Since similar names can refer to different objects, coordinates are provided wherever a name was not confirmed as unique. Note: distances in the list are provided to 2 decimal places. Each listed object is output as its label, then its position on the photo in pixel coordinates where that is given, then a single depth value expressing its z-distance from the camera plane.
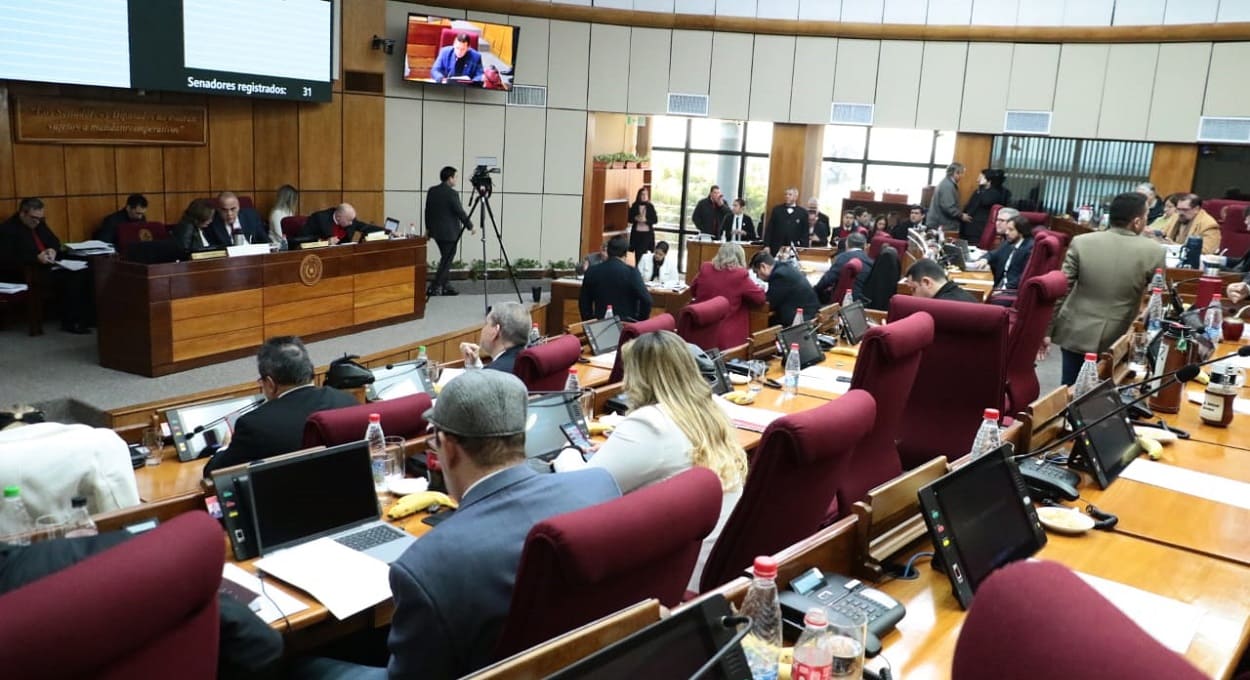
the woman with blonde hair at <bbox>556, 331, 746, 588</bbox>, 3.20
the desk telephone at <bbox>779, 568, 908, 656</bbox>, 2.37
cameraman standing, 11.39
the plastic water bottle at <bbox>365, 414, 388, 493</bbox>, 3.44
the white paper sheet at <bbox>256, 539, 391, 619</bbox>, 2.70
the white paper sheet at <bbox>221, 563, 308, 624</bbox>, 2.61
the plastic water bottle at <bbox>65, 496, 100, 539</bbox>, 2.72
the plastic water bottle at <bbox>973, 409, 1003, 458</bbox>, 3.59
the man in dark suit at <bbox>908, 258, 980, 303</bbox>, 5.80
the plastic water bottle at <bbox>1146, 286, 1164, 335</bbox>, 5.96
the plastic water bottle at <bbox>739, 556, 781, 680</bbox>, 2.14
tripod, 10.27
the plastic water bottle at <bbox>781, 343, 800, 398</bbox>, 5.21
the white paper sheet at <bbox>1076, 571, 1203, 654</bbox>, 2.45
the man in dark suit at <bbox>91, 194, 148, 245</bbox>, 9.30
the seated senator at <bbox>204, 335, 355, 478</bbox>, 3.69
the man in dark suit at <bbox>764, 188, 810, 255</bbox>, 12.43
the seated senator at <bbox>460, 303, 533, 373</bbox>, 4.92
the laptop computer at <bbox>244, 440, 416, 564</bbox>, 2.98
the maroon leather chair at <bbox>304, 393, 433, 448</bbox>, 3.32
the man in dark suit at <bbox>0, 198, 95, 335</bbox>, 8.28
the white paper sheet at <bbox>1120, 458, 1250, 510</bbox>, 3.53
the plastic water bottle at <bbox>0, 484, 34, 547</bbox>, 2.92
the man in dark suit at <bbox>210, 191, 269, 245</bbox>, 9.38
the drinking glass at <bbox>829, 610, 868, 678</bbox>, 2.09
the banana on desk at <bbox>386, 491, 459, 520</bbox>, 3.30
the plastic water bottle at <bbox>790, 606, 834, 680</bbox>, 2.01
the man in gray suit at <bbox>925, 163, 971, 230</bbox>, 12.23
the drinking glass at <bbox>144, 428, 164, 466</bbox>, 4.37
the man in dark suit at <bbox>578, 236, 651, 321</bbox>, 8.15
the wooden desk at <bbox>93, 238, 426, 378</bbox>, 7.69
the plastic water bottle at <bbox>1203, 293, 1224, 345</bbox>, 5.61
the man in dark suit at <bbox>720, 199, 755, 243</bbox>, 12.60
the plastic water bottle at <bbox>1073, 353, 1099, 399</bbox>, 4.46
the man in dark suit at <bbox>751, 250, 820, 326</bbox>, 7.74
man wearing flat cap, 2.15
